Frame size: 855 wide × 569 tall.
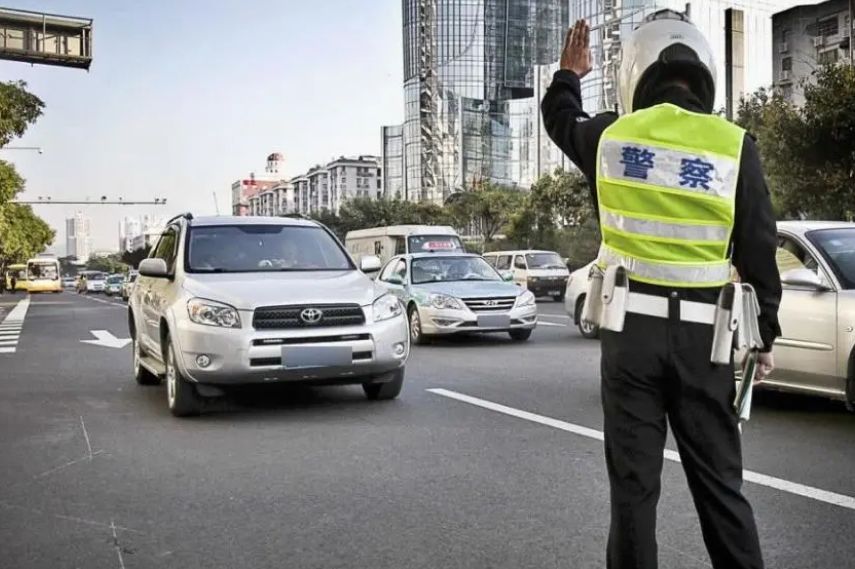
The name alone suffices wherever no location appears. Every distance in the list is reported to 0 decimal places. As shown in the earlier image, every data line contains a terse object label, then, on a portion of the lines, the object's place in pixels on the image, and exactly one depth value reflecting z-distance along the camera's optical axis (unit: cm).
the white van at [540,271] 2931
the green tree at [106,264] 16056
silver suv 722
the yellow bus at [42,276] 6919
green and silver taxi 1338
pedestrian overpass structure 2303
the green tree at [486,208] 5875
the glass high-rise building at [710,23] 7850
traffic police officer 270
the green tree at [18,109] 3173
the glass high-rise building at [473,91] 11456
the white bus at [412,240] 3005
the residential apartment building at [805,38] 5919
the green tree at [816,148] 2367
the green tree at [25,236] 6091
